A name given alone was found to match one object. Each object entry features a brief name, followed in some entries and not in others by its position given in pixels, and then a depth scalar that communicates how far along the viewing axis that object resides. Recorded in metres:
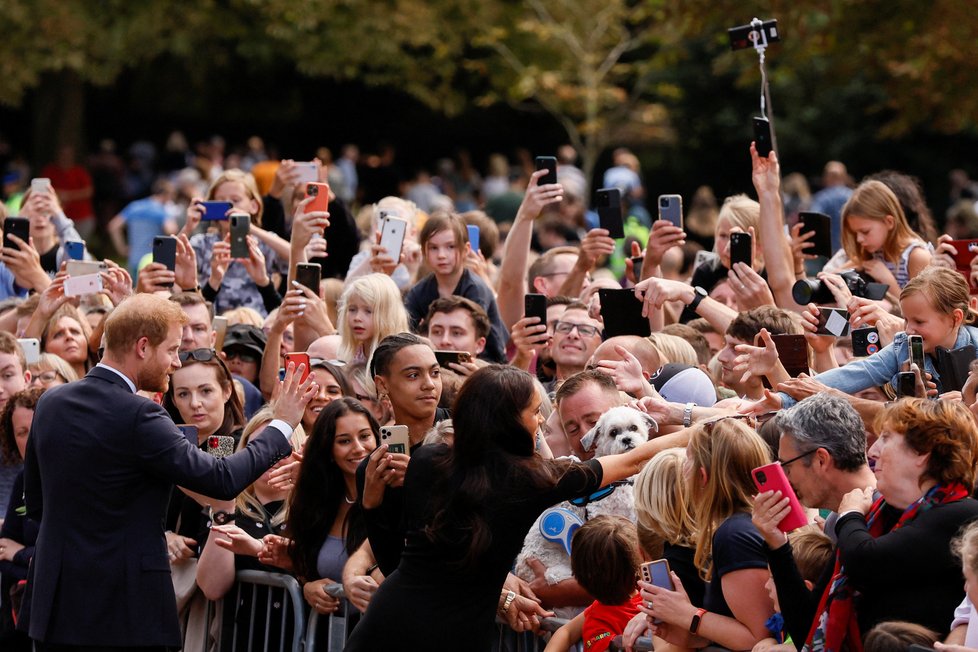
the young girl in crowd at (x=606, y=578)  11.22
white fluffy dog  12.07
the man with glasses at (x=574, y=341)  15.65
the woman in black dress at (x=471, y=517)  10.32
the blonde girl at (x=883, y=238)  15.98
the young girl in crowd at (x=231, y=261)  20.22
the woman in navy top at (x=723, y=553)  10.19
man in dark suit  11.83
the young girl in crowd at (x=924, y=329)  12.70
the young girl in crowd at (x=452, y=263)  17.64
